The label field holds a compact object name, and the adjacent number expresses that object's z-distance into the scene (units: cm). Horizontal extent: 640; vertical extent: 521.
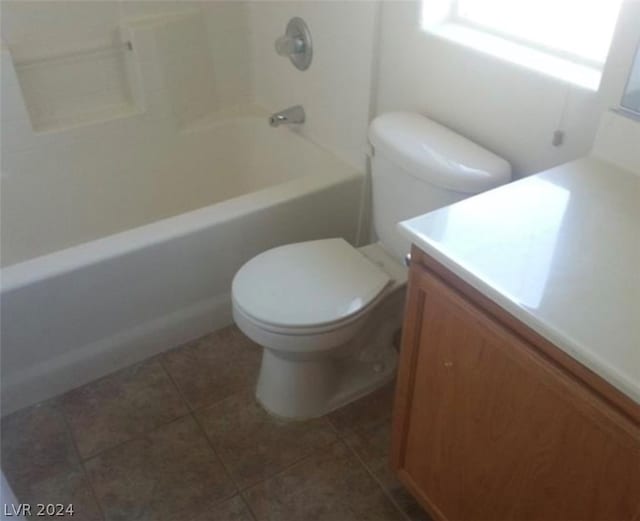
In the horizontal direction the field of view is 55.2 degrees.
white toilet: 151
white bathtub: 173
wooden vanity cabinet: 91
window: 137
